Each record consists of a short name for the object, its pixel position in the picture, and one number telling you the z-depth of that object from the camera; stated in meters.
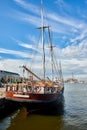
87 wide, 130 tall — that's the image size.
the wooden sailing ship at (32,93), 11.98
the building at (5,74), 51.83
